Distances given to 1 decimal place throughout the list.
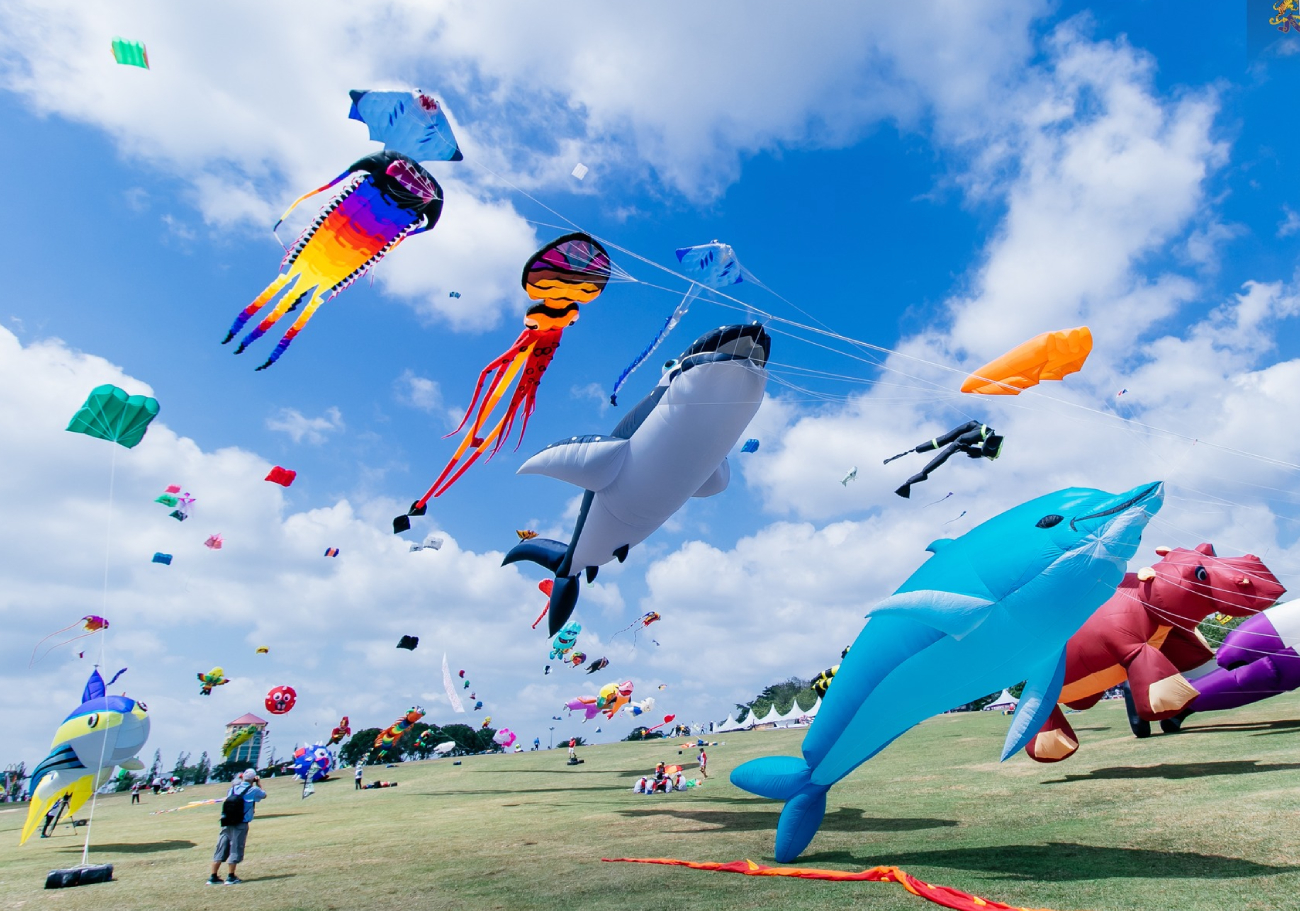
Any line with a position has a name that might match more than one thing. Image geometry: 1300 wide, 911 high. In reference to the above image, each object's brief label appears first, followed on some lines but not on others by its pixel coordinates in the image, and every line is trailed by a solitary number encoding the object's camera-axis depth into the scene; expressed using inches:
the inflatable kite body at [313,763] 1208.4
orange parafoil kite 306.7
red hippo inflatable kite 474.3
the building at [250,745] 1423.5
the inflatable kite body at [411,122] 318.7
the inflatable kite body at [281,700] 1158.3
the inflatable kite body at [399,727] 1465.3
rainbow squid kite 335.3
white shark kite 369.4
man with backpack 339.3
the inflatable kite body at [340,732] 1398.3
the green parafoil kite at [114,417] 482.6
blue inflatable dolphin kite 258.5
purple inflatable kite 504.4
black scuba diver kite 304.3
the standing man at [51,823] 597.5
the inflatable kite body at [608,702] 1174.3
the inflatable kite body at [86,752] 479.5
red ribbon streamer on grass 218.4
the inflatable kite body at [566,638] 983.1
